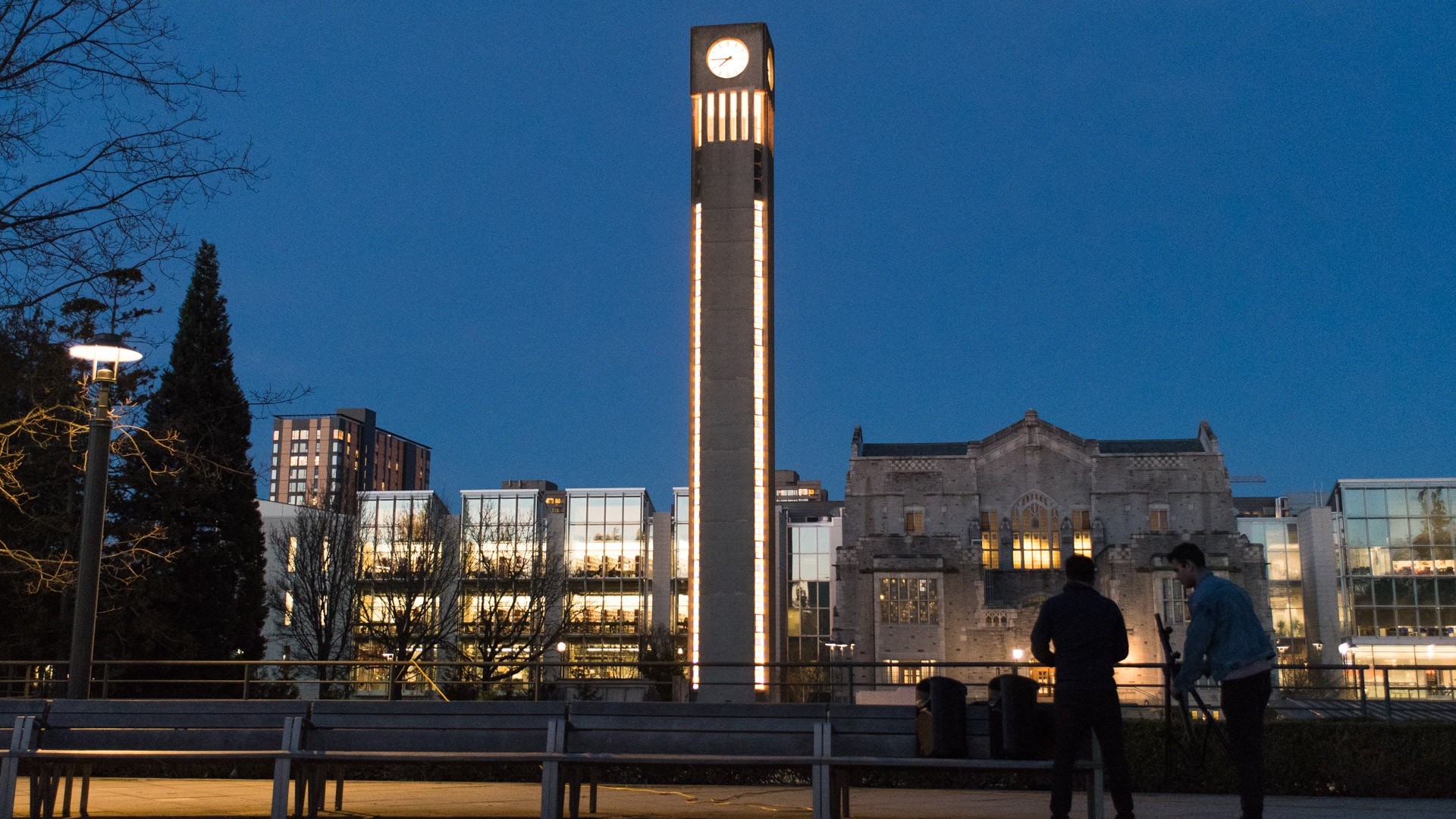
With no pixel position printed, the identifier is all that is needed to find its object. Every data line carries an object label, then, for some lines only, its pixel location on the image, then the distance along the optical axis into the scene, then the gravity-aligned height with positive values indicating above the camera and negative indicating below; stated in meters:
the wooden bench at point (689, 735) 8.70 -0.90
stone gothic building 63.44 +4.50
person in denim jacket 8.09 -0.34
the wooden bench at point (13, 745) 8.99 -1.03
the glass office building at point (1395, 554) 63.44 +3.20
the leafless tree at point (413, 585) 46.97 +1.13
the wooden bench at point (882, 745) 8.24 -0.94
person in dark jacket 8.04 -0.49
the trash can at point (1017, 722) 8.23 -0.75
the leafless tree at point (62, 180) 11.95 +4.44
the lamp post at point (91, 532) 13.01 +0.86
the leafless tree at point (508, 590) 48.16 +1.01
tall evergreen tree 39.38 +3.26
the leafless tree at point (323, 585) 46.69 +1.06
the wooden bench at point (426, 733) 8.97 -0.92
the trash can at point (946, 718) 8.18 -0.72
